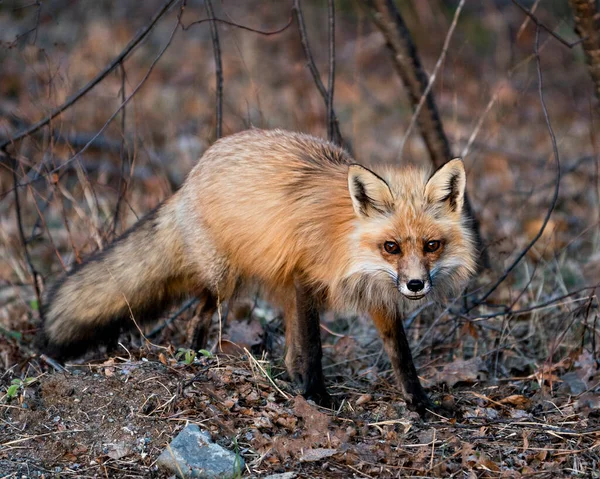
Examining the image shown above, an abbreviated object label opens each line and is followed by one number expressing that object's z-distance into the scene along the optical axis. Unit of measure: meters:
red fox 8.03
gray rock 6.79
